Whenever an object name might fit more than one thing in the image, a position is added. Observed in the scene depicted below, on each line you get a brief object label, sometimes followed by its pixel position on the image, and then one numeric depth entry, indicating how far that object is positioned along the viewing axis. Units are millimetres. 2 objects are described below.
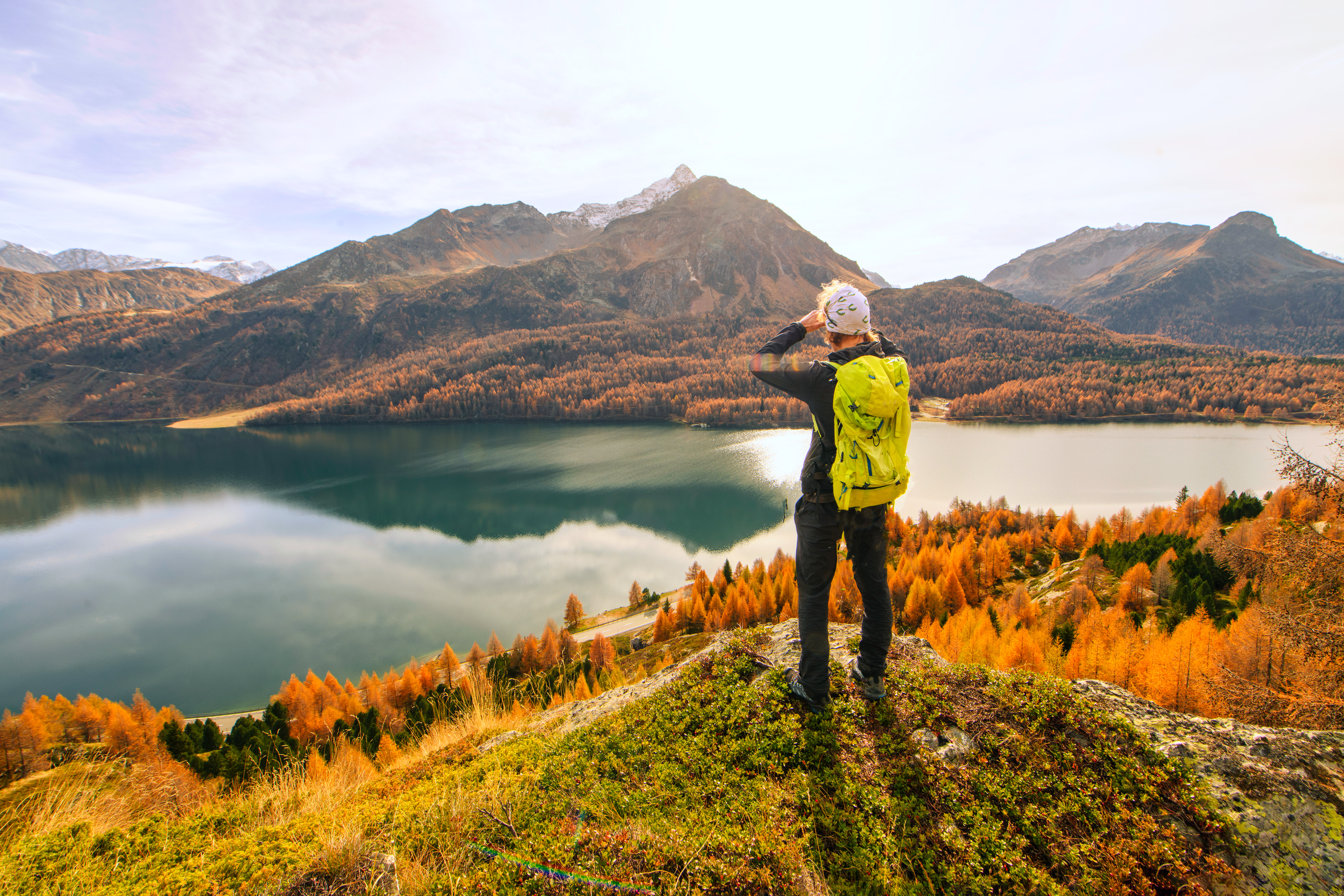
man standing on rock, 4551
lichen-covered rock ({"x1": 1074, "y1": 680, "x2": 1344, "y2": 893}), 2893
